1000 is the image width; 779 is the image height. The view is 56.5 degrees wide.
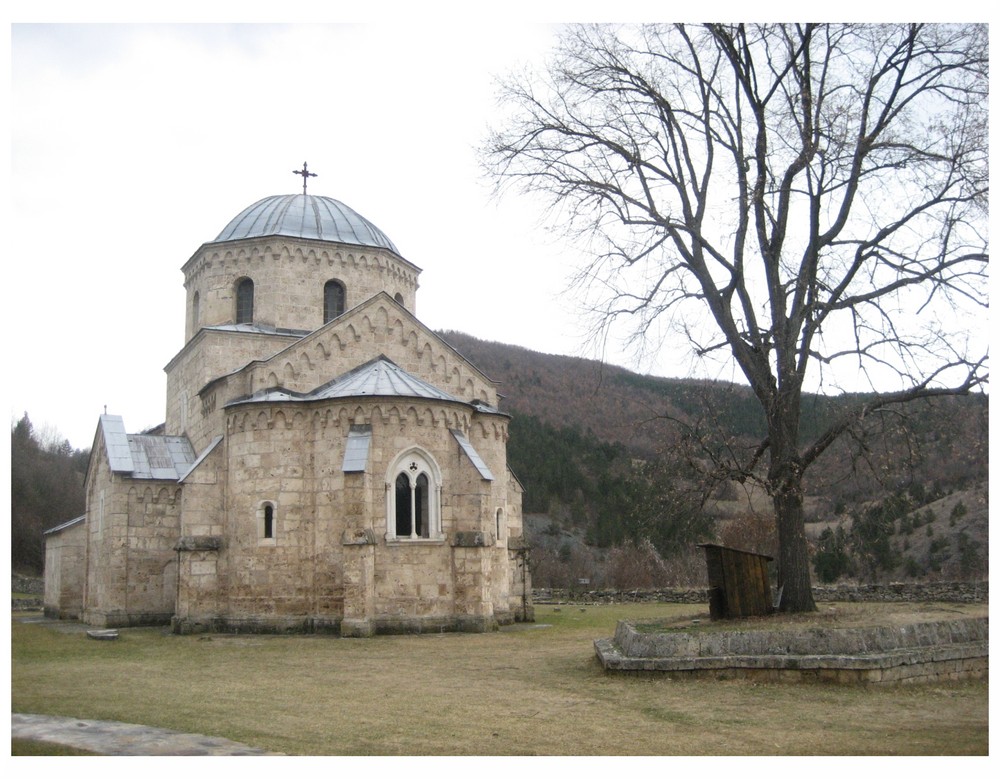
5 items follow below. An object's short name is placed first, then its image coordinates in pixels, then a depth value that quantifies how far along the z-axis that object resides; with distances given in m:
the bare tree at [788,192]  14.71
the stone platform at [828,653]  12.41
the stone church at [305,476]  22.20
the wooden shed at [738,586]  15.51
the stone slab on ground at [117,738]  8.87
